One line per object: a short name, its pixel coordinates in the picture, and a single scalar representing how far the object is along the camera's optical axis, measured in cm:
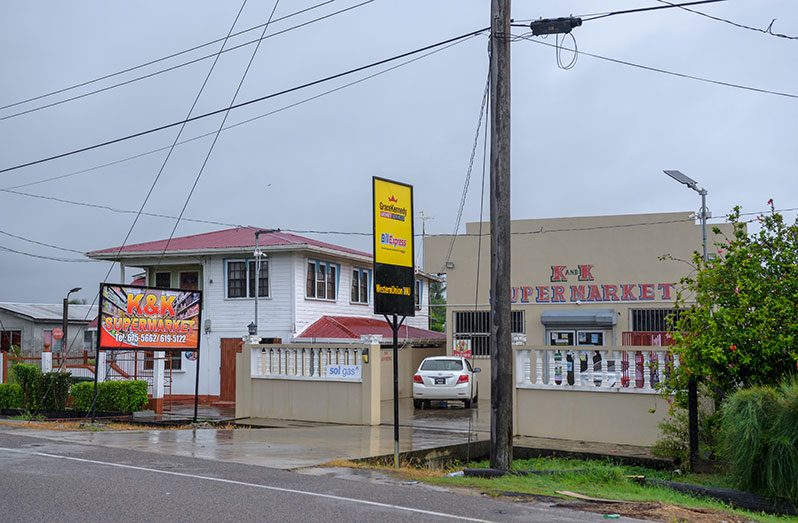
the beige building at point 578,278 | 2928
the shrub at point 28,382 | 2383
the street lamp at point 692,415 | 1414
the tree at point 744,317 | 1327
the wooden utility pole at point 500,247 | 1309
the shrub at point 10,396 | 2412
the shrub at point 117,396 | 2255
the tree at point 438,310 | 6694
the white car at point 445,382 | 2562
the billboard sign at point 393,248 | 1338
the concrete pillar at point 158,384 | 2353
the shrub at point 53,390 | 2366
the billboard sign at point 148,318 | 2011
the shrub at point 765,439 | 1075
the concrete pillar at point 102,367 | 3158
